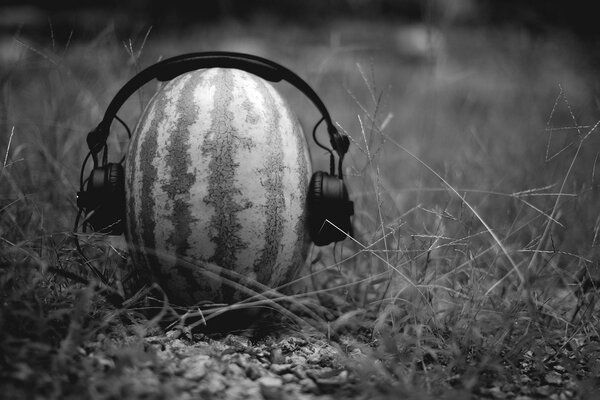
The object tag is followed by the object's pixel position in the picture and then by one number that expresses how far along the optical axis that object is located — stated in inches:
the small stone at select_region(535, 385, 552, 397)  36.8
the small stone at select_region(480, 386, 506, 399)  36.5
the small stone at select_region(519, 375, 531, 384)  37.5
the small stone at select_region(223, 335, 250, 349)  38.5
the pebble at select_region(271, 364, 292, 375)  37.2
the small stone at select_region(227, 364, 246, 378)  36.5
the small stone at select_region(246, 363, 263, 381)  36.5
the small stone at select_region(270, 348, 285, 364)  37.8
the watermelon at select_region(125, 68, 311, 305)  37.5
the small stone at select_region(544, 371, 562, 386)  37.6
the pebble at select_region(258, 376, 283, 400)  35.1
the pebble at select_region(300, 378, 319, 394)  36.1
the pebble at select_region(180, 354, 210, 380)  35.8
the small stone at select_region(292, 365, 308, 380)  37.0
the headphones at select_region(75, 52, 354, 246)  38.3
